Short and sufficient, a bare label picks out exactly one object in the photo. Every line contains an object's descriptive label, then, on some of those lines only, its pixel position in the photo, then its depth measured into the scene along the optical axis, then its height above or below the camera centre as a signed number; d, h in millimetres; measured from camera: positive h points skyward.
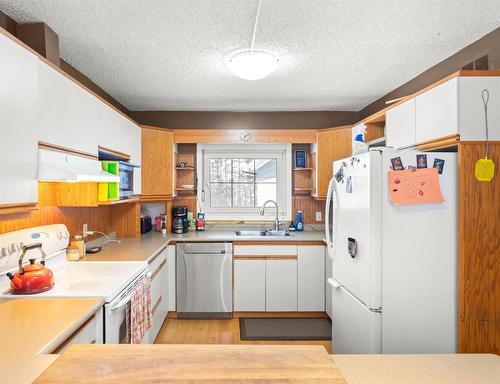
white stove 1607 -511
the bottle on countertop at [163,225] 3553 -379
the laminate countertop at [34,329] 973 -535
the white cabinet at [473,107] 1664 +456
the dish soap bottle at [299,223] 3762 -374
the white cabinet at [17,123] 1291 +306
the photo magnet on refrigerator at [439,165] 1715 +151
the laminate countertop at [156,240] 2449 -490
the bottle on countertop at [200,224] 3766 -384
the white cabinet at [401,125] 2090 +481
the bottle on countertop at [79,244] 2377 -398
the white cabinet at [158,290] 2648 -909
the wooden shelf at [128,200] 2298 -67
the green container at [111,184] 2312 +63
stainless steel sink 3650 -489
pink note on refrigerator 1709 +23
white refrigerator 1727 -407
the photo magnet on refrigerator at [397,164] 1750 +159
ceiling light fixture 1939 +821
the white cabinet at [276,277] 3270 -891
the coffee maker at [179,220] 3572 -320
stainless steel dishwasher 3227 -899
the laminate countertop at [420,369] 1019 -616
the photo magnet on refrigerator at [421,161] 1731 +174
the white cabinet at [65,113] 1592 +467
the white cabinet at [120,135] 2336 +494
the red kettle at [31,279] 1551 -440
